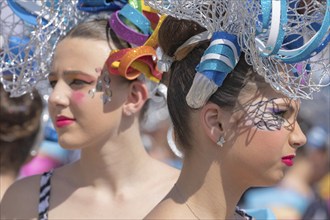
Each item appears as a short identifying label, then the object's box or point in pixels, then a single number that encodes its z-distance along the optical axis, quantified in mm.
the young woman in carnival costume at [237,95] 2312
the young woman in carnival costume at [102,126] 3100
